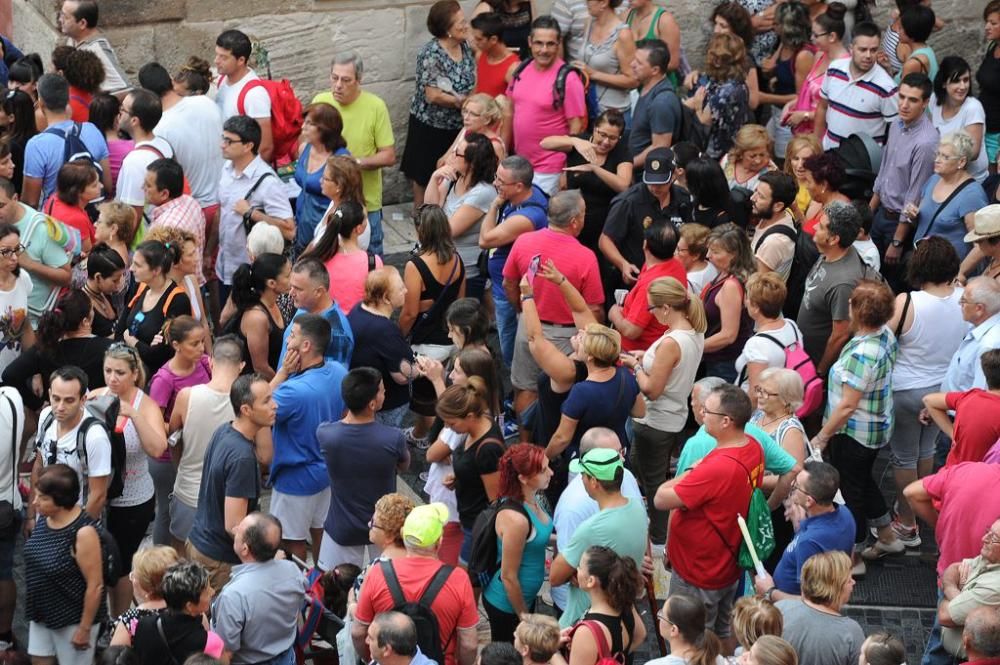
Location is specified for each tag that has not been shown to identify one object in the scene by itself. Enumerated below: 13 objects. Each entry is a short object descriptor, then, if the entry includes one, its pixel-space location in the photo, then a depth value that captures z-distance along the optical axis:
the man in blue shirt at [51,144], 18.30
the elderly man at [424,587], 11.96
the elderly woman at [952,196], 18.02
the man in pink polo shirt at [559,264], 16.42
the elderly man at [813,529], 12.74
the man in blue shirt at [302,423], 14.30
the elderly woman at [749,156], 18.52
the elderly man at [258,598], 12.06
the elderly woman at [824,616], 11.61
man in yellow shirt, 20.14
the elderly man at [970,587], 11.75
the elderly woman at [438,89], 21.50
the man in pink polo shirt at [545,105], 20.52
